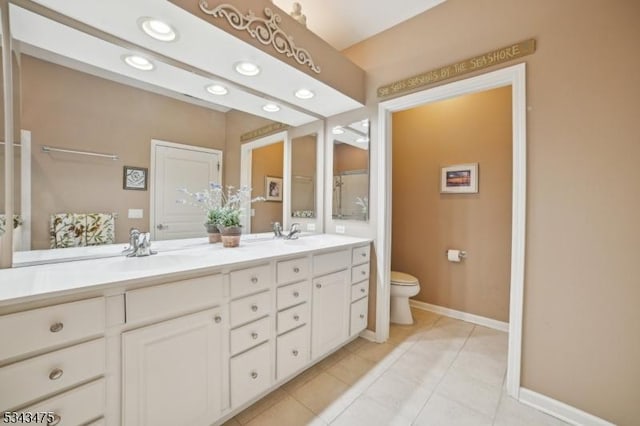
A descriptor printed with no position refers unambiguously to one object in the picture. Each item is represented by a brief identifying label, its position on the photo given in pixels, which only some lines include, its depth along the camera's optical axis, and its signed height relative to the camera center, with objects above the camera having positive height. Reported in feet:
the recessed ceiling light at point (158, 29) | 4.14 +3.03
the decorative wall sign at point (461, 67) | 5.18 +3.33
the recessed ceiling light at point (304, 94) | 6.67 +3.10
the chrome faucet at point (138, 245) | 4.48 -0.66
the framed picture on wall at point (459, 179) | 8.57 +1.11
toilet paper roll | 8.84 -1.57
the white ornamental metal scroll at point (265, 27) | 4.32 +3.43
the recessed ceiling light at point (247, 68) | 5.40 +3.06
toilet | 8.37 -2.86
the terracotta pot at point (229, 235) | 5.73 -0.60
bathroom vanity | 2.69 -1.70
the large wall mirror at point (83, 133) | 3.84 +1.28
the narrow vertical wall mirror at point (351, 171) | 7.65 +1.20
